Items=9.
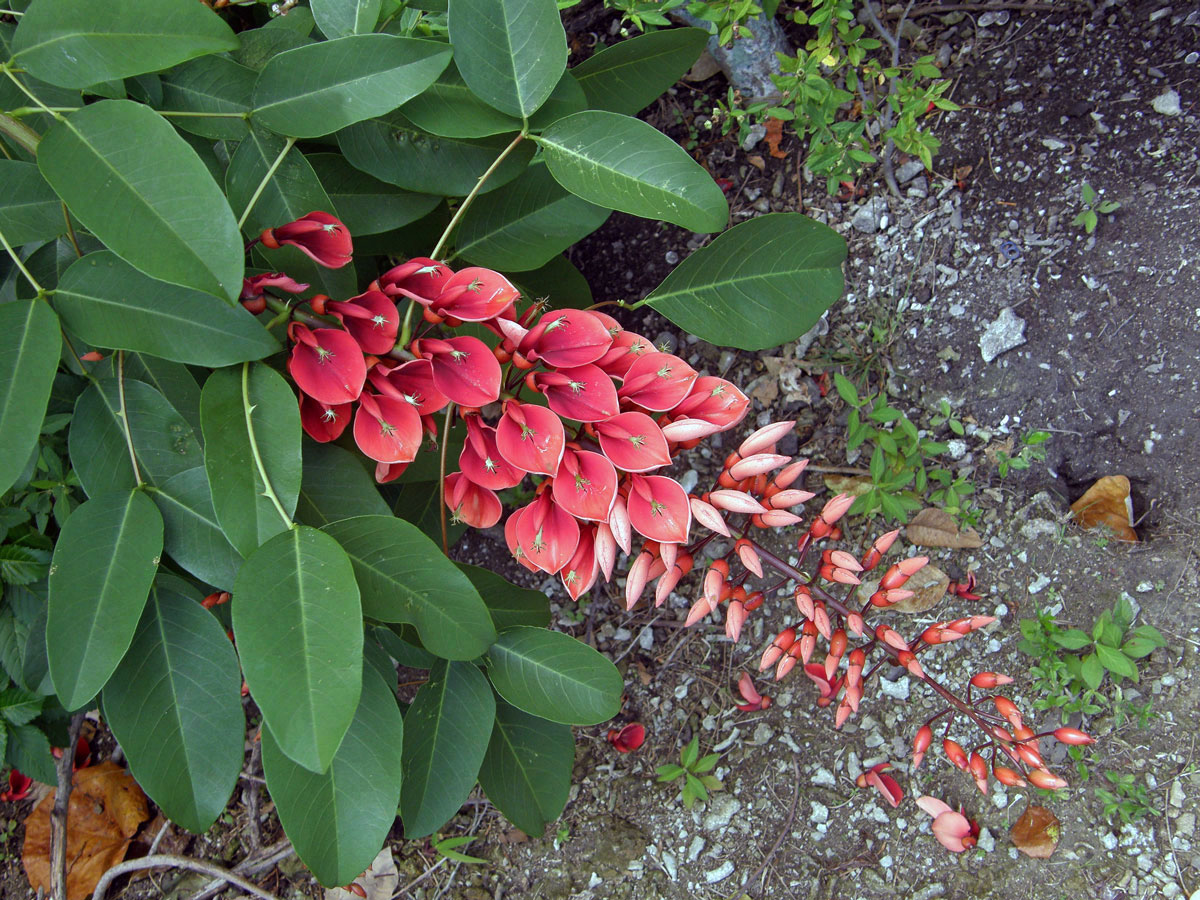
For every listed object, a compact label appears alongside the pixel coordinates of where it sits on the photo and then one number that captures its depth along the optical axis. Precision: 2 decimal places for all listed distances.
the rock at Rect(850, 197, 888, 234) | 0.84
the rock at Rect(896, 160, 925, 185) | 0.83
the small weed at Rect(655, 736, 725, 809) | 0.80
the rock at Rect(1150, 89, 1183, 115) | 0.78
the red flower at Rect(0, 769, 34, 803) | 0.91
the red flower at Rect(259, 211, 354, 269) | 0.55
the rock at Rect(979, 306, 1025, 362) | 0.80
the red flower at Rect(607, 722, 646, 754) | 0.83
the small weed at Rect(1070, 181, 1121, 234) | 0.78
